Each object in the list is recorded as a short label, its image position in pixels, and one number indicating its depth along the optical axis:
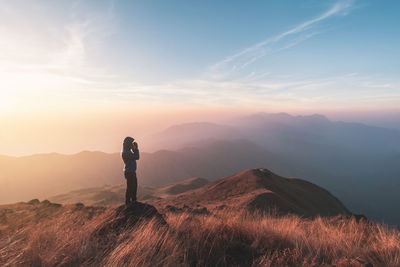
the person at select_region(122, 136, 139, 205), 6.90
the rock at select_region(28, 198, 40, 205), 15.25
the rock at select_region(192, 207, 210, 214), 12.25
